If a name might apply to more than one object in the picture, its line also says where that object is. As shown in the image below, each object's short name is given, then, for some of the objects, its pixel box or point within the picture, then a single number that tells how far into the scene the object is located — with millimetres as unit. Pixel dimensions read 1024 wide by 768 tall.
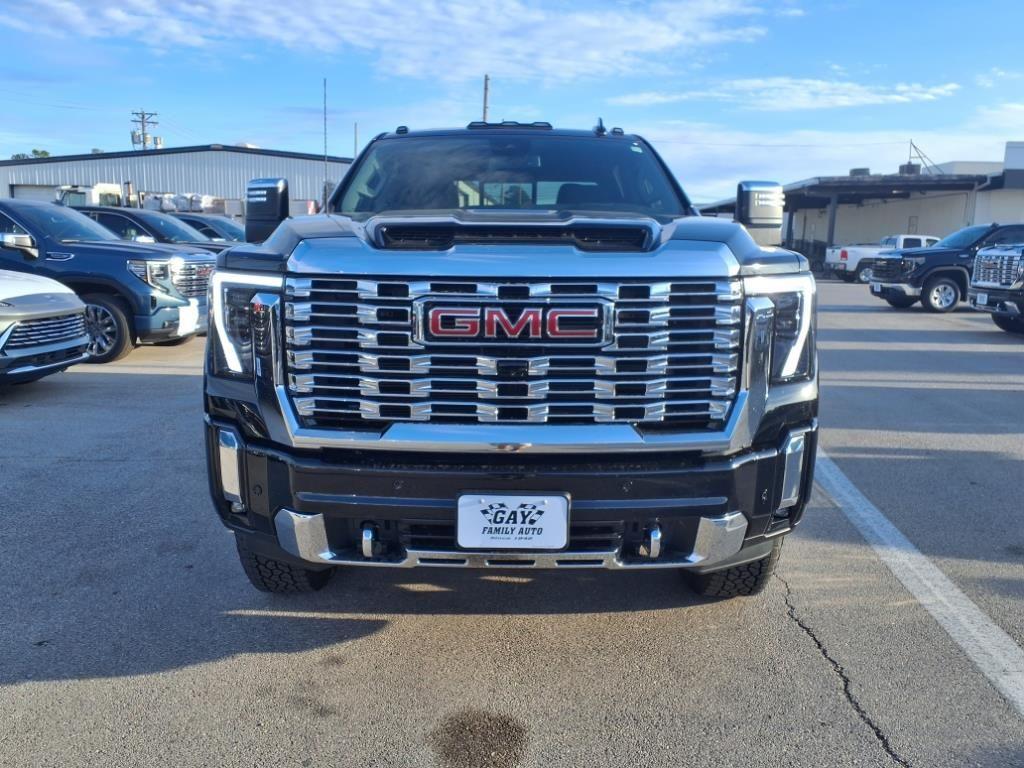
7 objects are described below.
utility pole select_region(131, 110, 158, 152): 74375
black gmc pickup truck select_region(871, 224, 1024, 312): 19062
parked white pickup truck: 30844
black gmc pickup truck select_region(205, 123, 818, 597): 2951
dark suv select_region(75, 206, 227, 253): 13727
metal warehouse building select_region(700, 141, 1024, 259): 37812
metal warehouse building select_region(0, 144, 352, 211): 47125
